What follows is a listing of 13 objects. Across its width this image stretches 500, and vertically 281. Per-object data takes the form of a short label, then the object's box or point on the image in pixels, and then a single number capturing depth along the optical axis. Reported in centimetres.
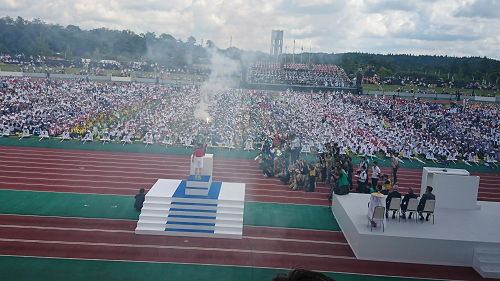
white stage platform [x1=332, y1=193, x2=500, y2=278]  898
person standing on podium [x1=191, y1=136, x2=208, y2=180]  1083
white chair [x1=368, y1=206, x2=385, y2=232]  905
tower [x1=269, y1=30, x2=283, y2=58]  6247
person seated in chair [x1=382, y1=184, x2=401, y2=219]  992
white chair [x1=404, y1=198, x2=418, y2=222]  995
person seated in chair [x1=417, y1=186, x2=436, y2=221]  984
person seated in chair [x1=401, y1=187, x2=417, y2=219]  991
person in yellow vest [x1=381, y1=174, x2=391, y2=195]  1228
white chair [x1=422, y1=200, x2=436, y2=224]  995
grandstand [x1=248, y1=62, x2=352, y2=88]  4653
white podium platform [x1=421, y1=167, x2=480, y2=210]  1103
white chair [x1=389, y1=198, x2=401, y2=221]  1002
